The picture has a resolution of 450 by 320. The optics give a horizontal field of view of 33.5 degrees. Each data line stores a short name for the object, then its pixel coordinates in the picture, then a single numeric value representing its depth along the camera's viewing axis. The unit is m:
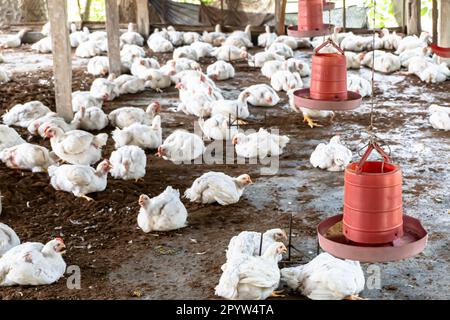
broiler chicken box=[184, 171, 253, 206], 7.93
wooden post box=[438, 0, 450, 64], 15.29
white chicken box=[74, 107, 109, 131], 11.04
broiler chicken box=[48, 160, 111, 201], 8.05
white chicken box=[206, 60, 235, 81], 14.73
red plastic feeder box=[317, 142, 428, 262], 3.37
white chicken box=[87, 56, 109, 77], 15.03
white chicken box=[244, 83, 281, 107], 12.39
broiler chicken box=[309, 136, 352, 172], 9.02
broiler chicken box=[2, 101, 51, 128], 11.04
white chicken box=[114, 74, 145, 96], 13.56
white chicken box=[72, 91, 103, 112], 11.95
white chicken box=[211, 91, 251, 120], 11.41
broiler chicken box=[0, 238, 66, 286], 5.98
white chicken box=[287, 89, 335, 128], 11.32
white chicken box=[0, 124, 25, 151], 9.46
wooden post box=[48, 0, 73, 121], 10.89
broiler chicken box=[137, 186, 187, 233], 7.17
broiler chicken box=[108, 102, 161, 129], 11.05
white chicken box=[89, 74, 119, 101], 12.68
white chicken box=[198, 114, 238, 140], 10.53
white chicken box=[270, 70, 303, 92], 13.44
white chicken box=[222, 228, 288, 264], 6.25
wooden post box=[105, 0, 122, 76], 14.58
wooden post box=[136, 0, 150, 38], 19.20
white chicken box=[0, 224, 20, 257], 6.43
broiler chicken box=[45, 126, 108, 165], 9.02
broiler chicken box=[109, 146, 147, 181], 8.73
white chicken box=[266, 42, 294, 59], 16.69
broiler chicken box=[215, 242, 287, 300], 5.61
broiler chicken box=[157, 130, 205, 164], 9.50
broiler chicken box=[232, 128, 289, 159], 9.62
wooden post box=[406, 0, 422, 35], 18.70
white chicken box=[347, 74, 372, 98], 12.45
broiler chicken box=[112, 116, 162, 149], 9.88
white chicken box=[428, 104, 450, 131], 10.66
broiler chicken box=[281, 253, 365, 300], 5.50
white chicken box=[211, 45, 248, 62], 16.81
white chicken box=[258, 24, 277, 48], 18.49
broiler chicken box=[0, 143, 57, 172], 8.91
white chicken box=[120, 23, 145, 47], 18.30
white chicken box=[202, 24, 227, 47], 18.63
